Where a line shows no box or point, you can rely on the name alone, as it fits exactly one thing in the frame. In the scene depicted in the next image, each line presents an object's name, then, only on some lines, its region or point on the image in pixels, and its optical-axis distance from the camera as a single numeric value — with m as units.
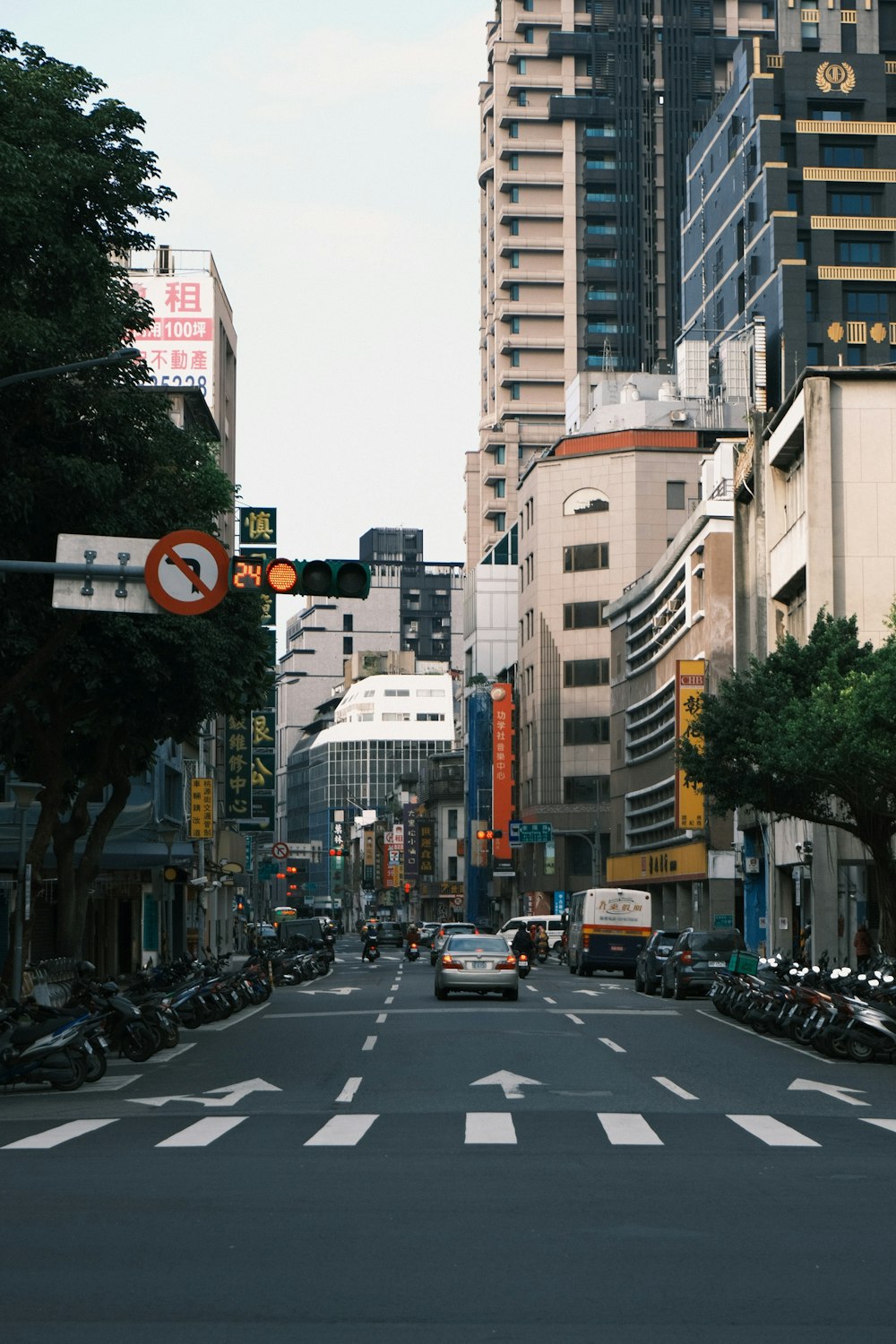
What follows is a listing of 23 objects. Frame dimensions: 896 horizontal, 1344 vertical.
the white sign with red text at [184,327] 85.25
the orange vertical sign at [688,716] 73.12
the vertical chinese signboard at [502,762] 118.19
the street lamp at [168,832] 40.66
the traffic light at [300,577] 15.88
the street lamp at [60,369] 17.56
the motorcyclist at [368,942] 75.14
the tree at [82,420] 20.44
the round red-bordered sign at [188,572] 15.28
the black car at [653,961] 42.62
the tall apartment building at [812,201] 95.62
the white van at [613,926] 55.44
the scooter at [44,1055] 19.83
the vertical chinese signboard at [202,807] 64.69
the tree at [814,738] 32.81
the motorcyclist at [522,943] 58.99
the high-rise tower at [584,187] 139.62
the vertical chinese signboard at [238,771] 82.62
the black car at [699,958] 39.72
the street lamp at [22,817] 27.20
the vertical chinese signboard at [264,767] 83.69
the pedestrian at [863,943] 44.06
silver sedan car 36.91
